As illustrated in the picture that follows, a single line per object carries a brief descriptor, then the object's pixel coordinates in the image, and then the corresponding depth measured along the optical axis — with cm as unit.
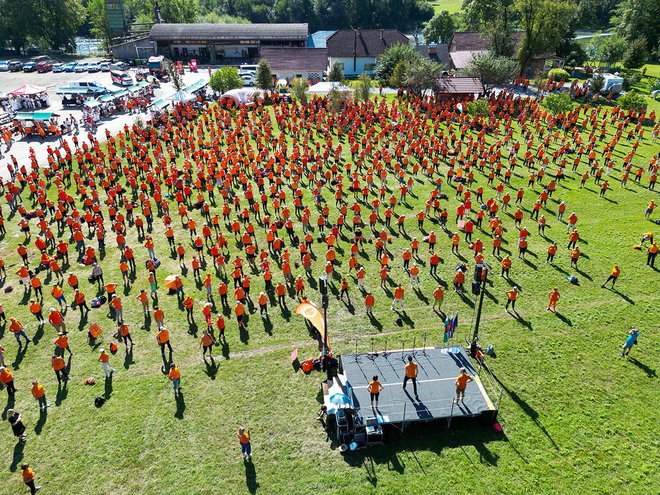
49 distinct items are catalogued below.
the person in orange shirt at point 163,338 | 1491
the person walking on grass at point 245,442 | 1158
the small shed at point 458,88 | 4372
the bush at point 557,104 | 3756
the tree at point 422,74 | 4316
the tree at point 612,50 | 5622
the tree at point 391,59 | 5166
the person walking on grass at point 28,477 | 1085
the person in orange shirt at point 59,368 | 1402
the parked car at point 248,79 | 5491
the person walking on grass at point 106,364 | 1440
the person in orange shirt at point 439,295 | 1678
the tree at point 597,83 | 4622
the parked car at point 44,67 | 6581
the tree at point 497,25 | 5434
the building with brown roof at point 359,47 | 6322
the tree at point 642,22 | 5688
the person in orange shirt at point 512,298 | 1675
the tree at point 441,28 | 7788
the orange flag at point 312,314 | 1462
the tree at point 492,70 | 4438
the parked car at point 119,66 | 6832
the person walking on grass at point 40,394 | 1316
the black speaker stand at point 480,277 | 1398
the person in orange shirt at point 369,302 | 1677
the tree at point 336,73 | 5372
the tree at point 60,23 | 7400
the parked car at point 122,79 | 5683
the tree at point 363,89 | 4284
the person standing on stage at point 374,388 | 1255
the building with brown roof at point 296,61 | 5822
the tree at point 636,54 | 5406
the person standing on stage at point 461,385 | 1264
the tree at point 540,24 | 4956
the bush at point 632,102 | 3856
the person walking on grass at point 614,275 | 1788
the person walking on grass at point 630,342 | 1454
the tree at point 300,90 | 4456
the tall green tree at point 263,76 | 4800
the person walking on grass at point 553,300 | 1680
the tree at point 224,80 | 4897
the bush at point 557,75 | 5172
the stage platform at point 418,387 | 1255
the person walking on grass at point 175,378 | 1358
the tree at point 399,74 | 4718
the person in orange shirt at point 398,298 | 1692
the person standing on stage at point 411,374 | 1318
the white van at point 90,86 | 4734
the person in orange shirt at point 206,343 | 1471
